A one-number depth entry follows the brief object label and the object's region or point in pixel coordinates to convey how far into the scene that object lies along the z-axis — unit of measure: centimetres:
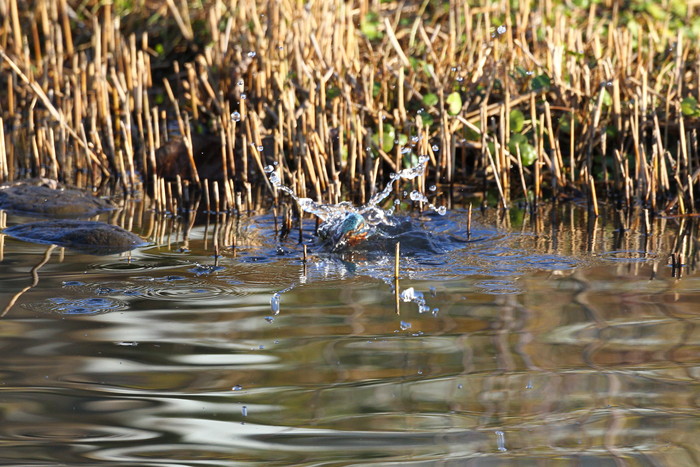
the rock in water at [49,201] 1171
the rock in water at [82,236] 976
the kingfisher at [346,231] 973
